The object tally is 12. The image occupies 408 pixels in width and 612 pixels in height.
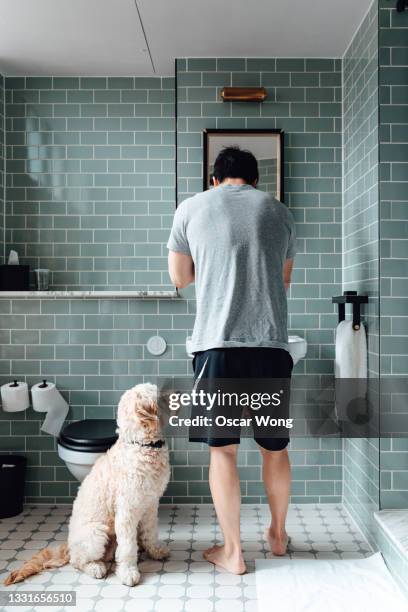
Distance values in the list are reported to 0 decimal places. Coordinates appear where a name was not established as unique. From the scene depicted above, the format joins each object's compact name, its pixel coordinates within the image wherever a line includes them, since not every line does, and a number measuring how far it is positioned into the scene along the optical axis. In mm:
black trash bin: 2559
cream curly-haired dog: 1938
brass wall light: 2668
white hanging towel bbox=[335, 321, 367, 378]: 2318
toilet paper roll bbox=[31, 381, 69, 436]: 2664
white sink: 2453
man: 1937
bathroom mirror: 2703
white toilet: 2299
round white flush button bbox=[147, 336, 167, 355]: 2775
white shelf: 2650
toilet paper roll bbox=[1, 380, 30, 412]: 2648
